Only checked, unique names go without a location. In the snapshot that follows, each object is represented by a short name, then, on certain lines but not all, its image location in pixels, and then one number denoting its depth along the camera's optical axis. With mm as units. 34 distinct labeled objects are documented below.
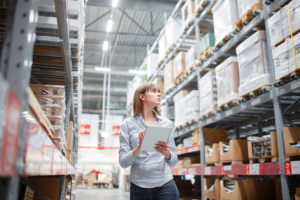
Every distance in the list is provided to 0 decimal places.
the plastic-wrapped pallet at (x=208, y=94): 5301
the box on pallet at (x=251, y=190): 4262
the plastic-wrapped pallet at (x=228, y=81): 4539
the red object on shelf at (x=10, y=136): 913
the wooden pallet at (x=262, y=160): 3604
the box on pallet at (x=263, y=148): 3631
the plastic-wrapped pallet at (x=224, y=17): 4746
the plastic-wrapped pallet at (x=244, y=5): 4178
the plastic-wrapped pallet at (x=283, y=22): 3244
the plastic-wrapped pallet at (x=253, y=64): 3830
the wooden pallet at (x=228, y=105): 4516
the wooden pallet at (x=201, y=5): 5769
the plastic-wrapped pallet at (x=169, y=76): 7645
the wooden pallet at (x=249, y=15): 4035
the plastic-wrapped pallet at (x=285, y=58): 3219
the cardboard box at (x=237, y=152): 4504
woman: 2318
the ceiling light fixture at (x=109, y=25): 12929
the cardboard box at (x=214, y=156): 5084
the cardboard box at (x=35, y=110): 1260
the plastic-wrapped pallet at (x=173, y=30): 7852
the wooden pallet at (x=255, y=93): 3754
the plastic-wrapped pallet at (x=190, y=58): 6465
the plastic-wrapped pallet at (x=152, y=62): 10069
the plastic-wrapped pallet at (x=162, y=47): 8586
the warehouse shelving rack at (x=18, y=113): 950
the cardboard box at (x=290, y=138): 3261
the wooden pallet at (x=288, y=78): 3232
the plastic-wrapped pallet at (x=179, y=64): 7039
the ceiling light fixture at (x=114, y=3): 10372
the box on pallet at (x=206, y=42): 5707
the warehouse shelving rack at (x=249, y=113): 3424
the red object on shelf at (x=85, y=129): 23812
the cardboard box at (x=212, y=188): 5031
